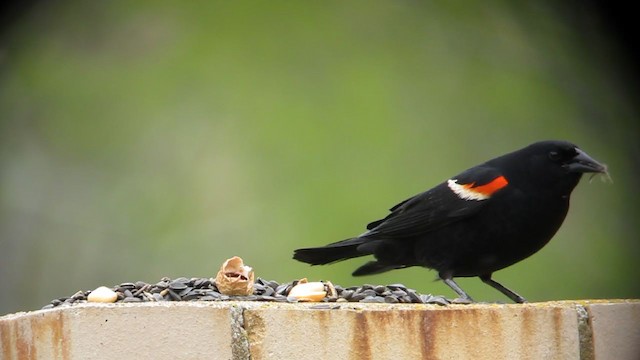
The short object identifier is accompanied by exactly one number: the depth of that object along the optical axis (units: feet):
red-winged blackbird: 19.57
